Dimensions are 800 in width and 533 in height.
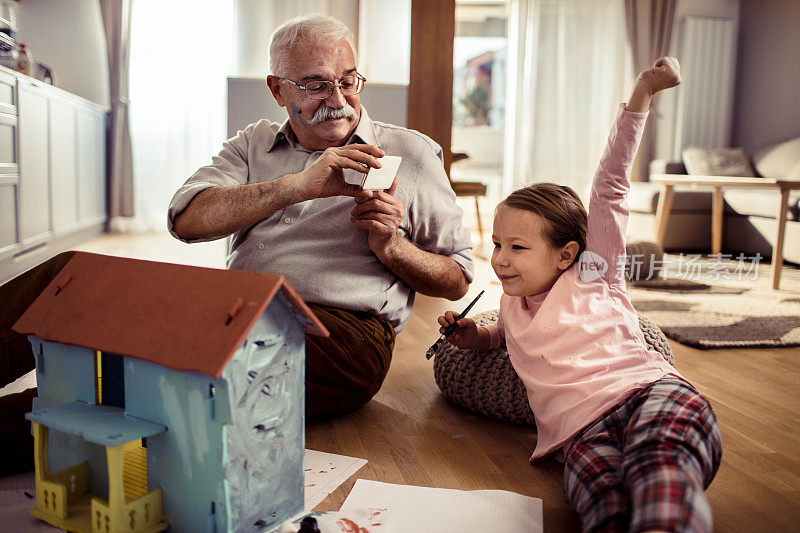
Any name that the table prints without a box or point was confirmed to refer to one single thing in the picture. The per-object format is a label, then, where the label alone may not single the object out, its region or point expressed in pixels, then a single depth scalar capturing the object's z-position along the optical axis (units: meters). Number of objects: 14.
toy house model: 0.91
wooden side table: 3.53
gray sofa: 4.83
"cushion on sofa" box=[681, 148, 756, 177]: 5.54
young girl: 0.96
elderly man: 1.50
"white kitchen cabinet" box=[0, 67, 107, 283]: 3.36
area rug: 2.46
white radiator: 7.04
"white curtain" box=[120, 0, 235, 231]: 5.95
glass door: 7.93
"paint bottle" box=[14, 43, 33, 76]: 4.08
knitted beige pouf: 1.56
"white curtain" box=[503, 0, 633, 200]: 6.77
